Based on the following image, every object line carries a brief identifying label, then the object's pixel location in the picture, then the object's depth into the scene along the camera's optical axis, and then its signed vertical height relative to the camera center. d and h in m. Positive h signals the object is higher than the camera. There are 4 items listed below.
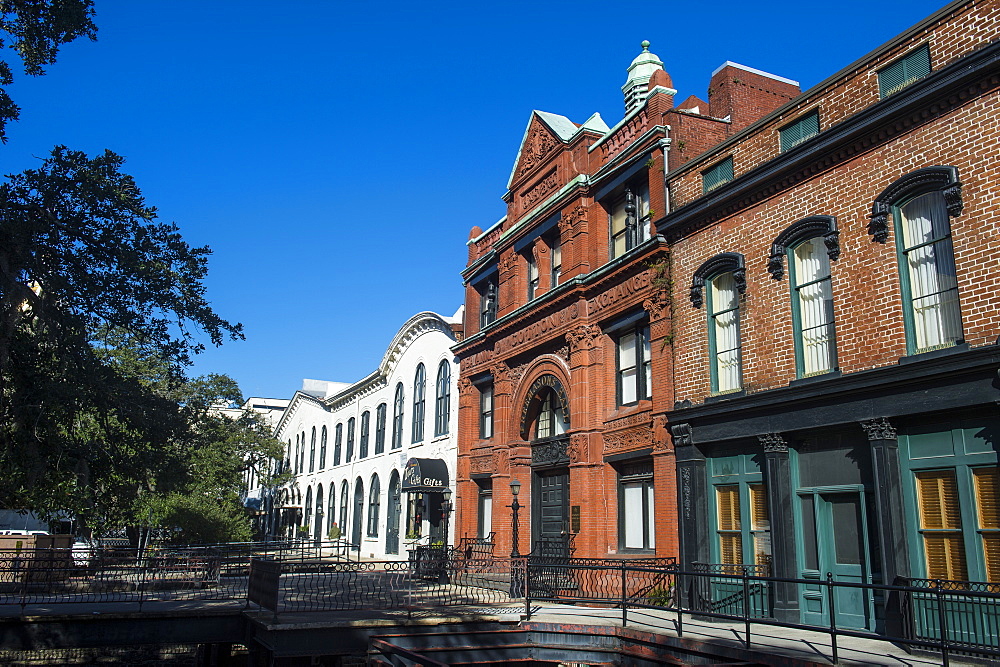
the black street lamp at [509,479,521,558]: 21.94 +0.78
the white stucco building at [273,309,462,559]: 32.53 +3.66
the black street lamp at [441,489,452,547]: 29.34 +0.60
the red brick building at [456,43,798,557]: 20.25 +5.42
